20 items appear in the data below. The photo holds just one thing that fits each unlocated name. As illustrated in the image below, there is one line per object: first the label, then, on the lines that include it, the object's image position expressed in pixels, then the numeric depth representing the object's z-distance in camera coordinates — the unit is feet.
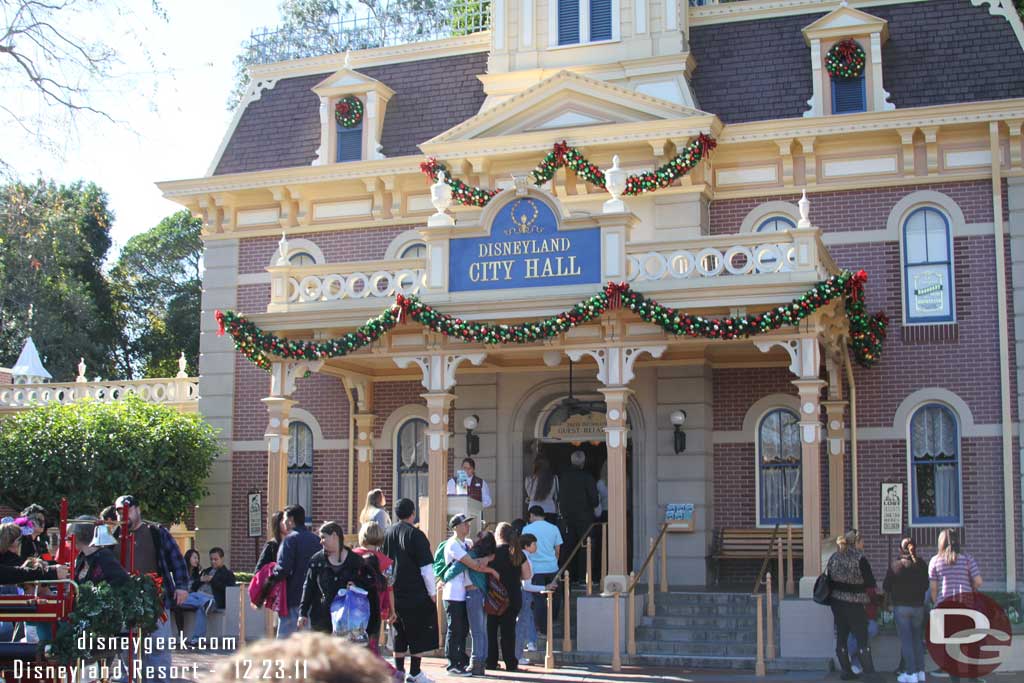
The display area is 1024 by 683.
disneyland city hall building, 55.77
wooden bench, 62.28
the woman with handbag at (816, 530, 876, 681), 46.68
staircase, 50.31
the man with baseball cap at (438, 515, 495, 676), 45.03
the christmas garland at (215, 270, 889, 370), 51.98
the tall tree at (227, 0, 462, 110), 130.41
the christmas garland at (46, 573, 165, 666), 33.22
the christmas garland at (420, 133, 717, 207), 63.82
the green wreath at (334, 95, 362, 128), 74.90
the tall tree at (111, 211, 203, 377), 154.81
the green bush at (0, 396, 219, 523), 70.33
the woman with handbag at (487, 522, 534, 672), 46.65
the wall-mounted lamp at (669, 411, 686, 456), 63.36
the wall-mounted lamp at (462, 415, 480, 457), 67.41
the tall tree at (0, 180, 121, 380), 125.39
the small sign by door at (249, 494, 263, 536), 72.95
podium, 57.77
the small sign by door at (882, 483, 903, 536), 55.31
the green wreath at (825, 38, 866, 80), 66.49
